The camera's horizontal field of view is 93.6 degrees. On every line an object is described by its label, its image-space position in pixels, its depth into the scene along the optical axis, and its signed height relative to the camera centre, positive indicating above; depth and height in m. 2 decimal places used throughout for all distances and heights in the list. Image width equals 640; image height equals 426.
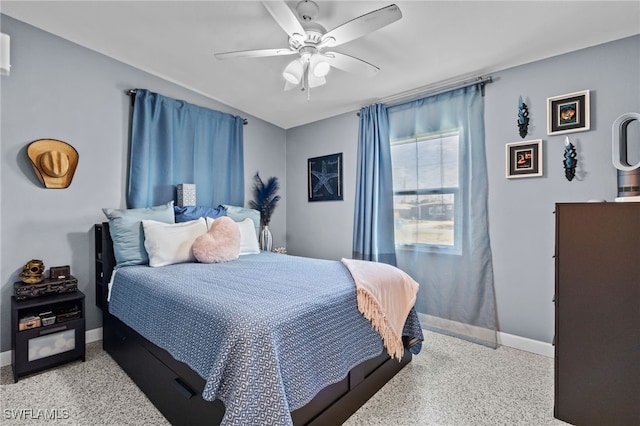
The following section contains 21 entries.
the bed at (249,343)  1.15 -0.61
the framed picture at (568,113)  2.20 +0.73
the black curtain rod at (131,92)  2.74 +1.11
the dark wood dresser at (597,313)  1.41 -0.51
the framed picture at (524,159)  2.39 +0.42
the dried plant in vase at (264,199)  3.91 +0.17
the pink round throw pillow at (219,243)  2.43 -0.26
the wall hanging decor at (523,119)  2.43 +0.75
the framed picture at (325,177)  3.73 +0.44
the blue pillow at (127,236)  2.31 -0.18
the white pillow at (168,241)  2.32 -0.23
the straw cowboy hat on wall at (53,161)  2.24 +0.40
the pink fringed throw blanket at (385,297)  1.74 -0.53
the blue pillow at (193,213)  2.84 +0.00
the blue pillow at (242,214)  3.24 -0.02
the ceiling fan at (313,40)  1.59 +1.03
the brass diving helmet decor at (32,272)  2.15 -0.43
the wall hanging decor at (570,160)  2.24 +0.37
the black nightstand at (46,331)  1.98 -0.81
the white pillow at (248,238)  2.93 -0.26
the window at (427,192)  2.85 +0.19
